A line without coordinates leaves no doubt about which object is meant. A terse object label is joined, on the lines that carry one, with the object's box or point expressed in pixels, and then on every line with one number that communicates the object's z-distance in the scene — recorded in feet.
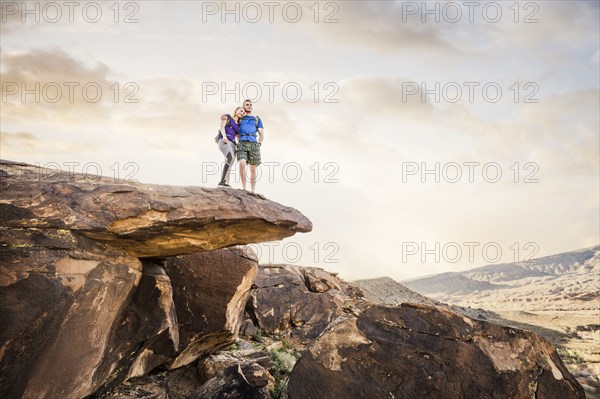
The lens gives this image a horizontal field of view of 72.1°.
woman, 37.86
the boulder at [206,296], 37.52
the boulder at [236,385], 31.22
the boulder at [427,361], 24.34
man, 38.34
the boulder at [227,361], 36.45
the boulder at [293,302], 56.65
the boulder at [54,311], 24.26
